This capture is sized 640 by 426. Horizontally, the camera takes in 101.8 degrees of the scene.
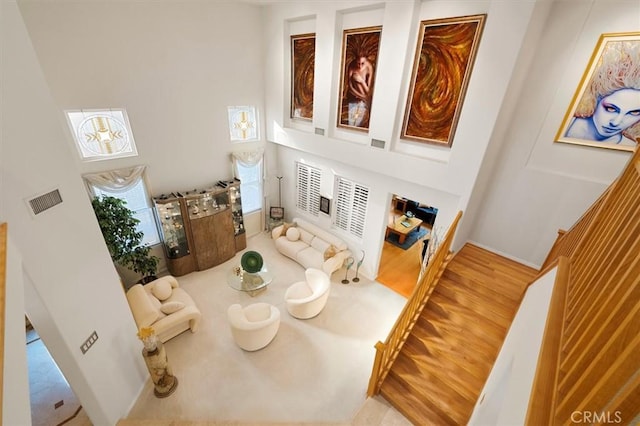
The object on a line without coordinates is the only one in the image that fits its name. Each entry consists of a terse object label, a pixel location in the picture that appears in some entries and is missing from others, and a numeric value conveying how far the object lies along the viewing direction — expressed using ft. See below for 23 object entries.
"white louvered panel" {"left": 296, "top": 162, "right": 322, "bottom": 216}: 23.93
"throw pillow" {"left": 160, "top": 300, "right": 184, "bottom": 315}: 15.40
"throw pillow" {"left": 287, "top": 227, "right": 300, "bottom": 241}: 24.13
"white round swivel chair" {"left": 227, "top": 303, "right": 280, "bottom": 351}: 14.49
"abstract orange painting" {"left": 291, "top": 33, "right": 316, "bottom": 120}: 19.44
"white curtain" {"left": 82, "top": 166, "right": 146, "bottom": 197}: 16.16
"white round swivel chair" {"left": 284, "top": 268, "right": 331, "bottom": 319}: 17.04
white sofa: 21.61
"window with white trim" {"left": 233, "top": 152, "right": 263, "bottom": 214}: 24.07
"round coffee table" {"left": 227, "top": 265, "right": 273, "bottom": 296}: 18.56
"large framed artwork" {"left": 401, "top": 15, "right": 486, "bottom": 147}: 12.86
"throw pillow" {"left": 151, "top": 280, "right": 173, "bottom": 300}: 16.60
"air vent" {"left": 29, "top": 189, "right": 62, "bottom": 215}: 7.78
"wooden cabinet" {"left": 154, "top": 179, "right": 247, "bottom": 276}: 19.29
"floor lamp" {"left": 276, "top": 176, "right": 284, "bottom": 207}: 27.18
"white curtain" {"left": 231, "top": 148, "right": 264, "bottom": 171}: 22.98
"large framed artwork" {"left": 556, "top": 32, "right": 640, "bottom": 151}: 11.02
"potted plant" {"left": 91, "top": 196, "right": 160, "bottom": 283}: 15.74
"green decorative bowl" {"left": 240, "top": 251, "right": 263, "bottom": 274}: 18.48
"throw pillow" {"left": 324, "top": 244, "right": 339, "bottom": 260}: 21.91
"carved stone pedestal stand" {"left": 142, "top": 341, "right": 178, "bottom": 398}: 12.12
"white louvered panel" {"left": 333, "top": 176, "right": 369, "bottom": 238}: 20.93
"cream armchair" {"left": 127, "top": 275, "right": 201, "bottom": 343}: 14.44
